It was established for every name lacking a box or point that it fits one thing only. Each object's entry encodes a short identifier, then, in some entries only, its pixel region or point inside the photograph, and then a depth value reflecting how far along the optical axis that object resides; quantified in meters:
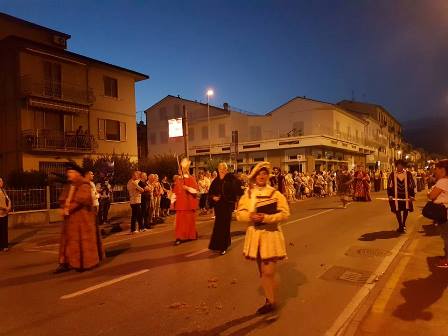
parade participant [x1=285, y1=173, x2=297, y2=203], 24.54
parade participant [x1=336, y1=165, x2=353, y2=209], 18.62
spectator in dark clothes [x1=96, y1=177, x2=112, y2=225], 15.99
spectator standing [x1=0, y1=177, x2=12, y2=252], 10.50
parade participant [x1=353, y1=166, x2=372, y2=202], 21.80
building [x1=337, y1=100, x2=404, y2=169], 66.38
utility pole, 21.14
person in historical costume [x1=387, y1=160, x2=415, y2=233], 10.71
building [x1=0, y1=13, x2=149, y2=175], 24.80
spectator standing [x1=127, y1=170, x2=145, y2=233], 12.80
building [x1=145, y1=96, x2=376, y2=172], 43.16
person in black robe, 8.97
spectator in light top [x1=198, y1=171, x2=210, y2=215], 19.72
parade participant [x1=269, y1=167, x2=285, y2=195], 20.34
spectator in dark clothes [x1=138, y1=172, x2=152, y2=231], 13.41
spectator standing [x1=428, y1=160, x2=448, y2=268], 7.28
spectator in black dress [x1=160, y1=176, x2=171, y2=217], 17.73
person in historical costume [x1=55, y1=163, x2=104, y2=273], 7.83
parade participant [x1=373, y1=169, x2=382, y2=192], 34.19
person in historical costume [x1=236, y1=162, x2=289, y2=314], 5.21
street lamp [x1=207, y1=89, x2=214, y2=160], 45.17
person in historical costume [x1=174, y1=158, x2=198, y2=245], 10.19
